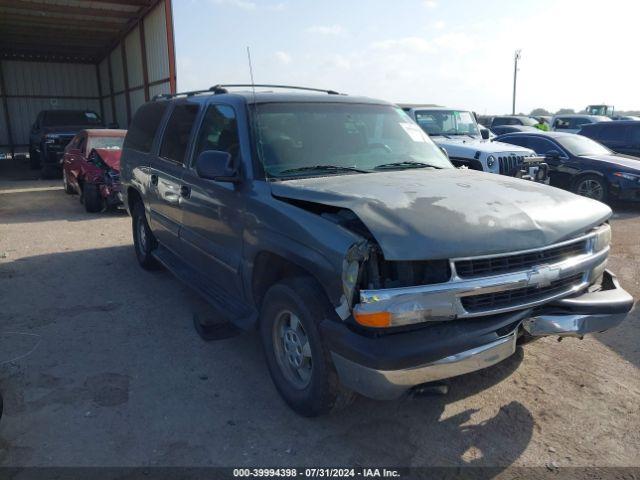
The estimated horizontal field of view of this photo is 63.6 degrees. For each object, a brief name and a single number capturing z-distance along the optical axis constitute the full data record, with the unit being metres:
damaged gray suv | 2.59
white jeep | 9.71
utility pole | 51.62
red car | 9.73
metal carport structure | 16.72
